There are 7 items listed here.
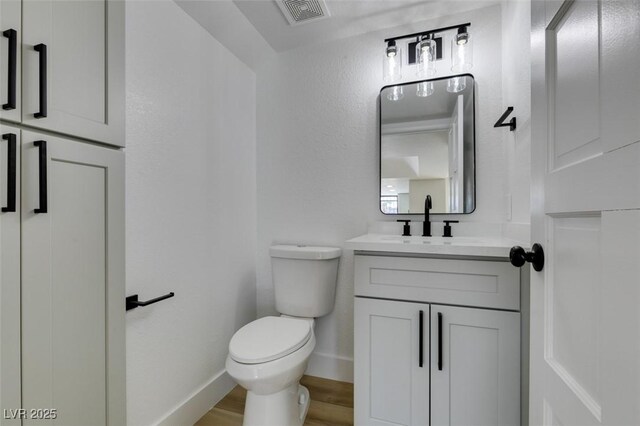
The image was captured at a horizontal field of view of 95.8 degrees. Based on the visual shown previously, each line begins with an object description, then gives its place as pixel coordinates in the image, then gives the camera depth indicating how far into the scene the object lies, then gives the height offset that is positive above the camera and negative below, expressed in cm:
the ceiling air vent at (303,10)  152 +111
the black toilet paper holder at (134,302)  114 -36
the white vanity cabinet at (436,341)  111 -52
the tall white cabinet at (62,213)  69 +0
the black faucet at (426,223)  163 -5
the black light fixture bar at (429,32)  157 +103
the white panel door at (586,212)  41 +0
